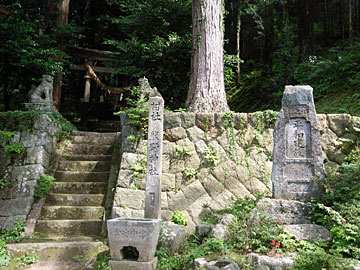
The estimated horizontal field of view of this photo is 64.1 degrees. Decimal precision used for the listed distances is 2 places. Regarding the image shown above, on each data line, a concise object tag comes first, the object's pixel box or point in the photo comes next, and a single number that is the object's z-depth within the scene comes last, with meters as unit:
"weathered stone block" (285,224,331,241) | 4.19
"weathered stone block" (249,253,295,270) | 3.70
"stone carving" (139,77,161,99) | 7.14
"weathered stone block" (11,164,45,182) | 6.57
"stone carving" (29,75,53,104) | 8.86
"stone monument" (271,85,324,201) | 5.00
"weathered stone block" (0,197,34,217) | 6.15
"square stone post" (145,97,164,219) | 5.27
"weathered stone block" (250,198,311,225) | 4.64
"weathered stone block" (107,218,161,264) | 4.23
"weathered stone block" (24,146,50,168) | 6.77
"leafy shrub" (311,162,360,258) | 3.90
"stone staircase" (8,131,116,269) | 5.16
